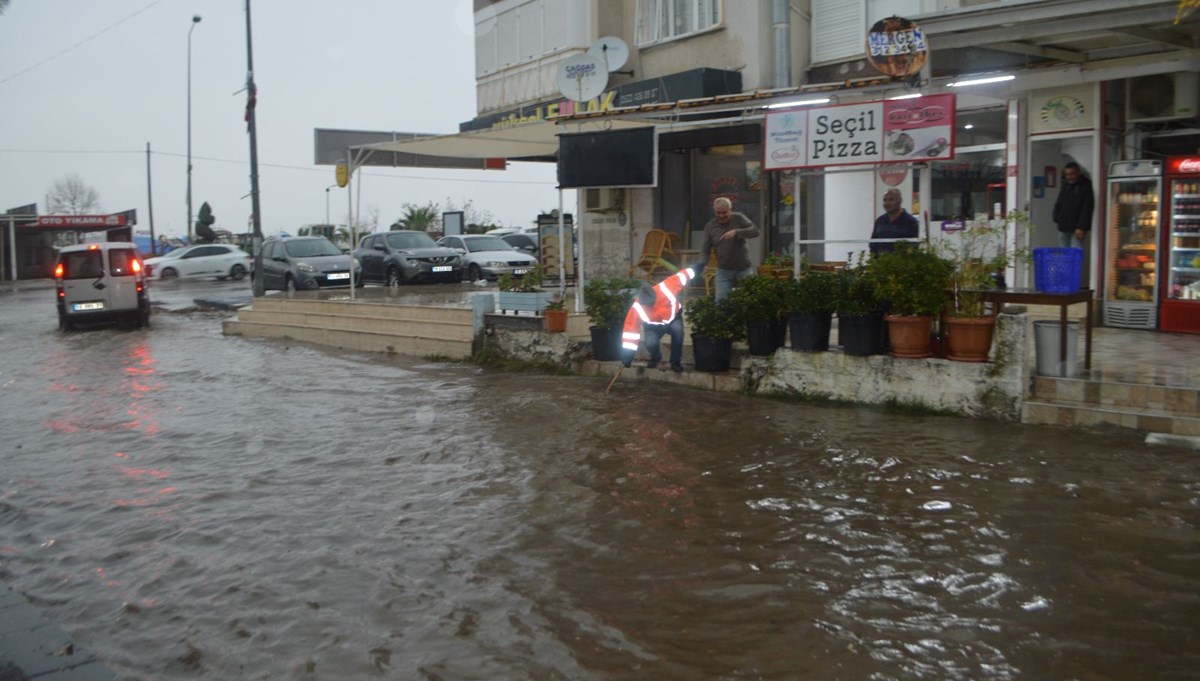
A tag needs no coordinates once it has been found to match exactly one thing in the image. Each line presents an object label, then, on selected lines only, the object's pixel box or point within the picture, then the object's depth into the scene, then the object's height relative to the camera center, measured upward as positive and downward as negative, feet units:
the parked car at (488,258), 90.33 +0.17
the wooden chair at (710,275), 49.07 -0.88
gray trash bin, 29.78 -2.77
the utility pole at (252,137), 82.23 +10.01
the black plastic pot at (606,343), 41.42 -3.41
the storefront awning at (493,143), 51.75 +6.33
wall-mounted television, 41.93 +4.09
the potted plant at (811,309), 33.06 -1.70
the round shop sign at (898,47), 31.45 +6.32
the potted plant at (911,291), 30.81 -1.07
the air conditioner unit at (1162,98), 37.91 +5.82
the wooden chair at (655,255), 56.75 +0.17
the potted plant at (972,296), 30.40 -1.22
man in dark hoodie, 39.60 +1.77
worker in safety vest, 37.47 -2.24
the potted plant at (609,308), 40.42 -1.93
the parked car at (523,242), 120.26 +2.08
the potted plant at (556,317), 44.60 -2.48
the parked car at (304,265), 84.07 -0.22
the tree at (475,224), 172.41 +6.62
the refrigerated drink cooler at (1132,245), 38.42 +0.30
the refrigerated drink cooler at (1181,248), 37.09 +0.16
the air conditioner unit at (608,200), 67.67 +3.83
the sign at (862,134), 31.55 +3.87
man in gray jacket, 37.76 +0.44
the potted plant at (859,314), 32.30 -1.81
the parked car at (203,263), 137.08 +0.02
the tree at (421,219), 173.88 +7.26
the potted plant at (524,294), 45.91 -1.53
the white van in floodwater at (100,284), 74.28 -1.44
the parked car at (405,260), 83.46 +0.11
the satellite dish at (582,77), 44.60 +7.87
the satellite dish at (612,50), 47.67 +9.59
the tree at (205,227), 215.31 +7.59
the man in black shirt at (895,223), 36.38 +1.14
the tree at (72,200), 269.23 +16.90
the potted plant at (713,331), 36.17 -2.58
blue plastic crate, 30.83 -0.49
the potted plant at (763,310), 34.81 -1.79
